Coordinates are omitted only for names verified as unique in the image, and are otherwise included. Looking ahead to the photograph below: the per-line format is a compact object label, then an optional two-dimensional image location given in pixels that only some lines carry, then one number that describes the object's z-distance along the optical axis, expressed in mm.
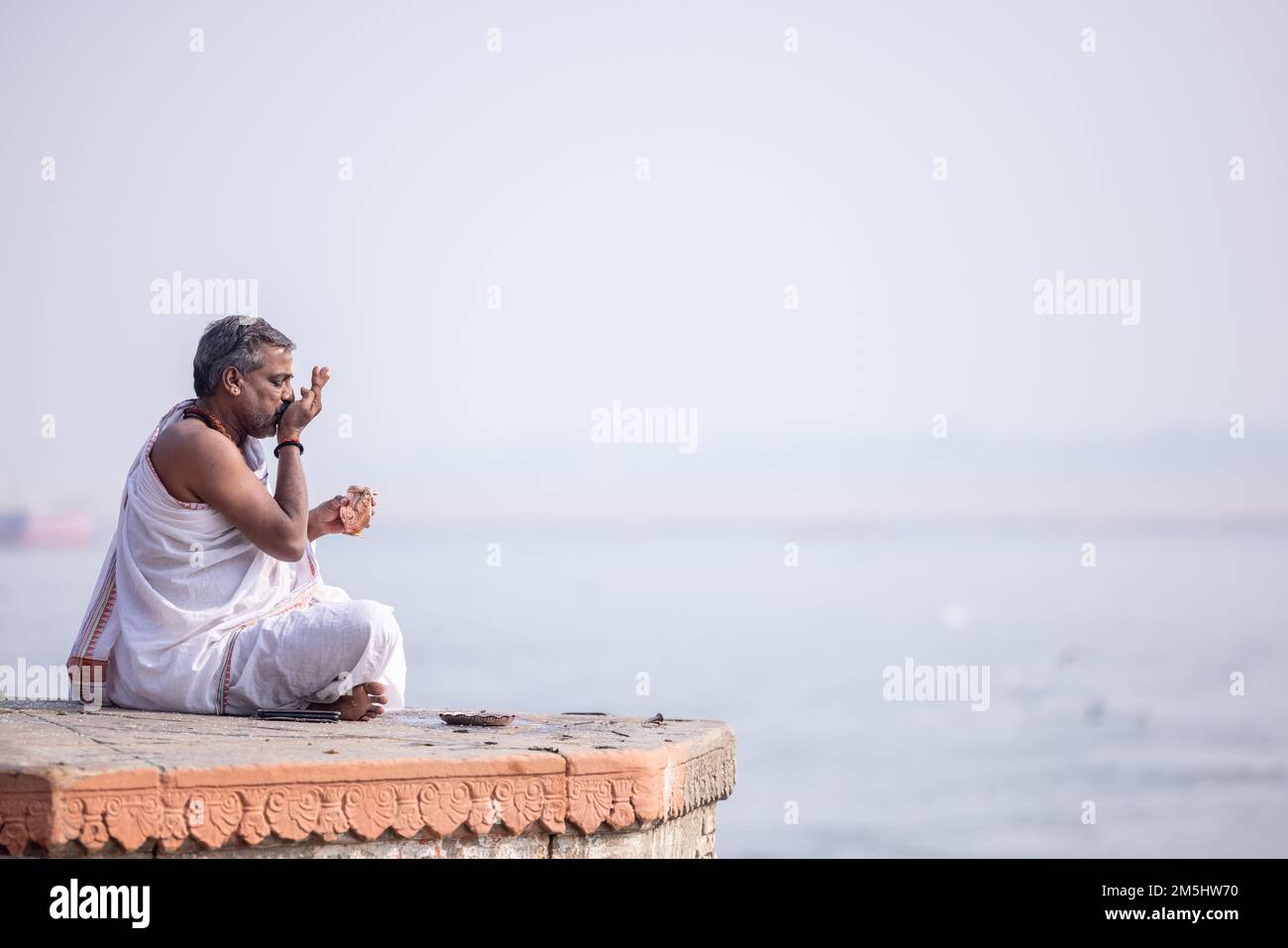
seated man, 4875
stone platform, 3467
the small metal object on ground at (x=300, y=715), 4852
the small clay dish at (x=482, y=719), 4961
